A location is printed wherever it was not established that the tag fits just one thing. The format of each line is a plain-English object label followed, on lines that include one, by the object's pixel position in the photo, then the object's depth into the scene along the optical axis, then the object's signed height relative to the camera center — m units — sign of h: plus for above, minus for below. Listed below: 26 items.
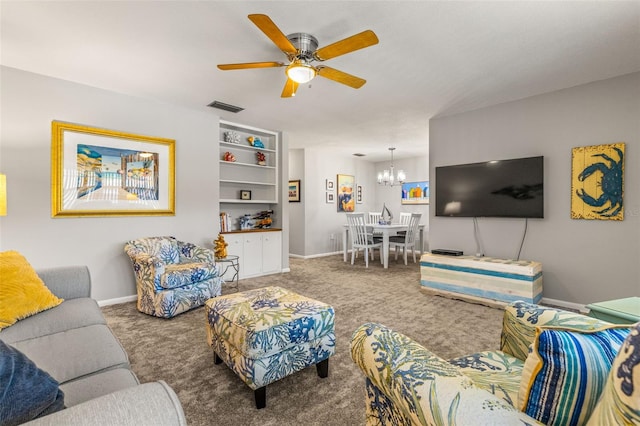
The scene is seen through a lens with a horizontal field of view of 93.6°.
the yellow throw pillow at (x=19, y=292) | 1.62 -0.47
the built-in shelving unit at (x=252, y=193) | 4.66 +0.30
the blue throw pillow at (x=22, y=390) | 0.64 -0.40
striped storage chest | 3.16 -0.77
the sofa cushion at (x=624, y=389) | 0.47 -0.29
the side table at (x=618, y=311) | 1.56 -0.54
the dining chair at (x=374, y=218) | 7.41 -0.18
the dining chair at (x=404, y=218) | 7.04 -0.18
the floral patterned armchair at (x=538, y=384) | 0.51 -0.44
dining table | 5.46 -0.45
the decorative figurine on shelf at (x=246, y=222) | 5.03 -0.19
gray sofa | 0.61 -0.61
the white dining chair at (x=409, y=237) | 5.77 -0.53
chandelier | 6.39 +0.74
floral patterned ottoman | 1.61 -0.71
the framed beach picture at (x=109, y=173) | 3.16 +0.45
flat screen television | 3.55 +0.28
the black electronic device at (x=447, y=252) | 3.76 -0.53
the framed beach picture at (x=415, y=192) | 7.31 +0.45
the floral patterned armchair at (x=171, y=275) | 2.92 -0.65
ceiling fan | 1.96 +1.14
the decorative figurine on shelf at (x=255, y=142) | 4.97 +1.16
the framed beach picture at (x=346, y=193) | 7.52 +0.44
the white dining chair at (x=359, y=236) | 5.80 -0.50
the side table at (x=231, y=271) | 4.20 -0.88
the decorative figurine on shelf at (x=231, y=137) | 4.70 +1.18
